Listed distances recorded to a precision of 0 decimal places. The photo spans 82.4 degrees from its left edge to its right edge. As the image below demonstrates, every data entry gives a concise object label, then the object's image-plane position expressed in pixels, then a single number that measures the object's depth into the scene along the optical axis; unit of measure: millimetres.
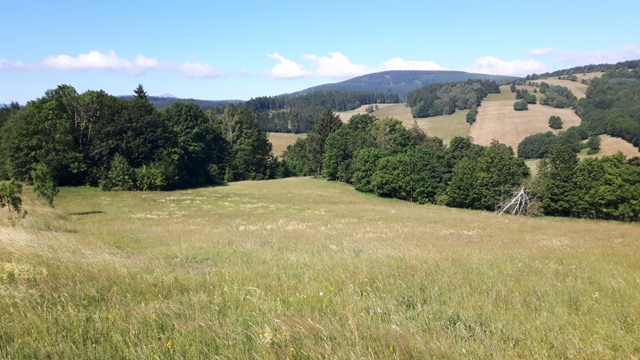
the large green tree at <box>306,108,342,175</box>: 98750
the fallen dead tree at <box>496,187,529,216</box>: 52825
